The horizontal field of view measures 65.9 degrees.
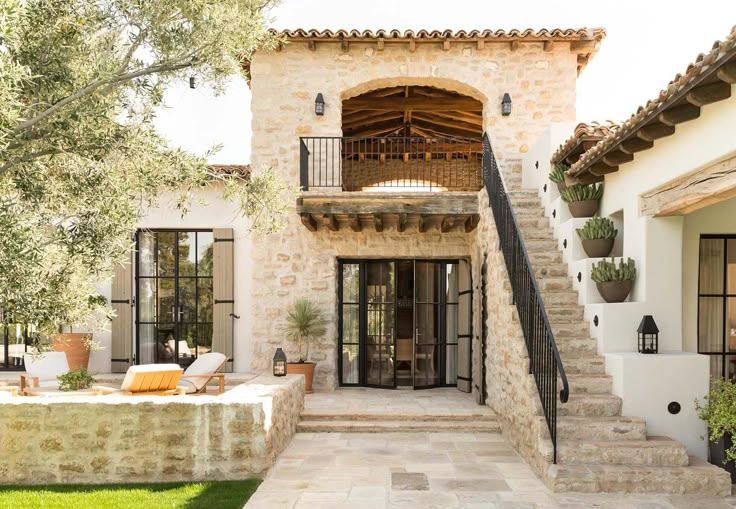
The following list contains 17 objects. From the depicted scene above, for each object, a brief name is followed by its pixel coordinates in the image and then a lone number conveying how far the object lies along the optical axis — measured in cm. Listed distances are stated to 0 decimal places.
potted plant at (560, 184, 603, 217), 681
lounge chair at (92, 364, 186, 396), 684
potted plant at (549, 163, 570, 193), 729
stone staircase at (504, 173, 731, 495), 463
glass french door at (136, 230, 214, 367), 948
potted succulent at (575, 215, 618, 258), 635
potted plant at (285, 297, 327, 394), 873
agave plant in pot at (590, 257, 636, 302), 578
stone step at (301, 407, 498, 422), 713
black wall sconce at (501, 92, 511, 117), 912
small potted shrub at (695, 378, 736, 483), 468
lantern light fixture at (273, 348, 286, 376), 702
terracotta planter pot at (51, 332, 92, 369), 884
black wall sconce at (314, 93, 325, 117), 905
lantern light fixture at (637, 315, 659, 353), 539
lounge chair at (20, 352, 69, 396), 798
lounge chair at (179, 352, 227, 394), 762
